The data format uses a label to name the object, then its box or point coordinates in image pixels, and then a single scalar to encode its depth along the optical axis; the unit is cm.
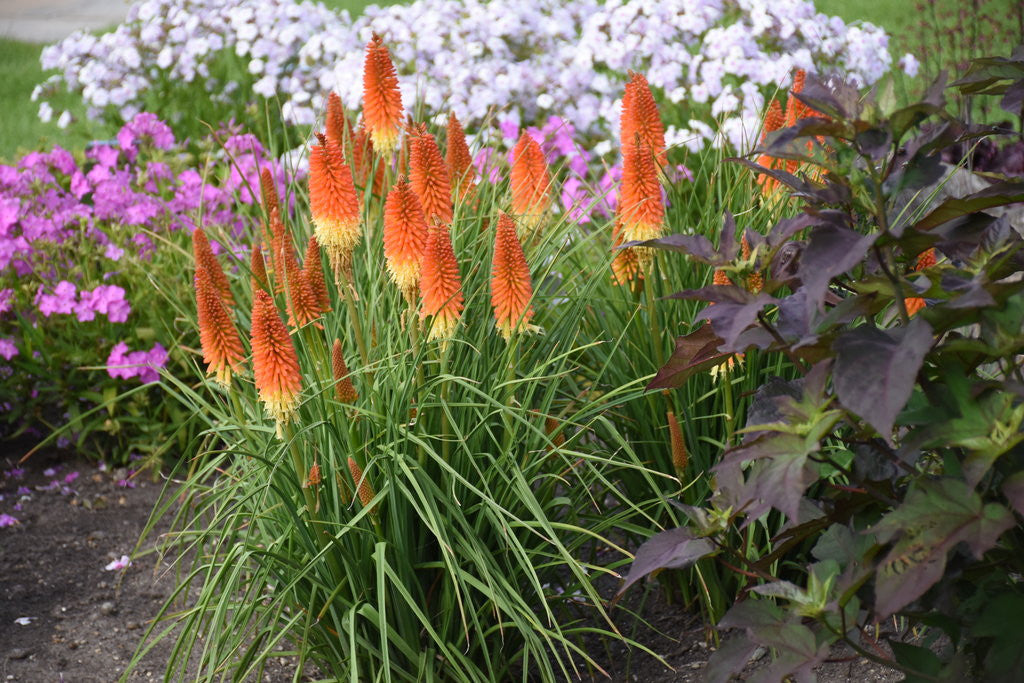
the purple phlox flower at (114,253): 490
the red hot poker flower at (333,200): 277
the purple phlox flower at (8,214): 493
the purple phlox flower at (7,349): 463
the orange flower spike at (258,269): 303
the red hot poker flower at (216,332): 255
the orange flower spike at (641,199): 290
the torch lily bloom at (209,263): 286
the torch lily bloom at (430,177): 281
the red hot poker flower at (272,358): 242
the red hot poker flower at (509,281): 255
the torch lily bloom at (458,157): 333
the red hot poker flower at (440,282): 253
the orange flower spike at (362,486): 256
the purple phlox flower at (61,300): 468
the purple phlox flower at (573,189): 514
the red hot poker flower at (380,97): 316
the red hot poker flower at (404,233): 266
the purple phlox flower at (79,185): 543
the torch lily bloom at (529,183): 317
